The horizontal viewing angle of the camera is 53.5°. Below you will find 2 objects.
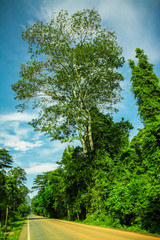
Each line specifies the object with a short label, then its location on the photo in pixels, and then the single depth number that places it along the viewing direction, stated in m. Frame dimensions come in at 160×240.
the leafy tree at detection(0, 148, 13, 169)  31.37
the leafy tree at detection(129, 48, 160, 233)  7.11
